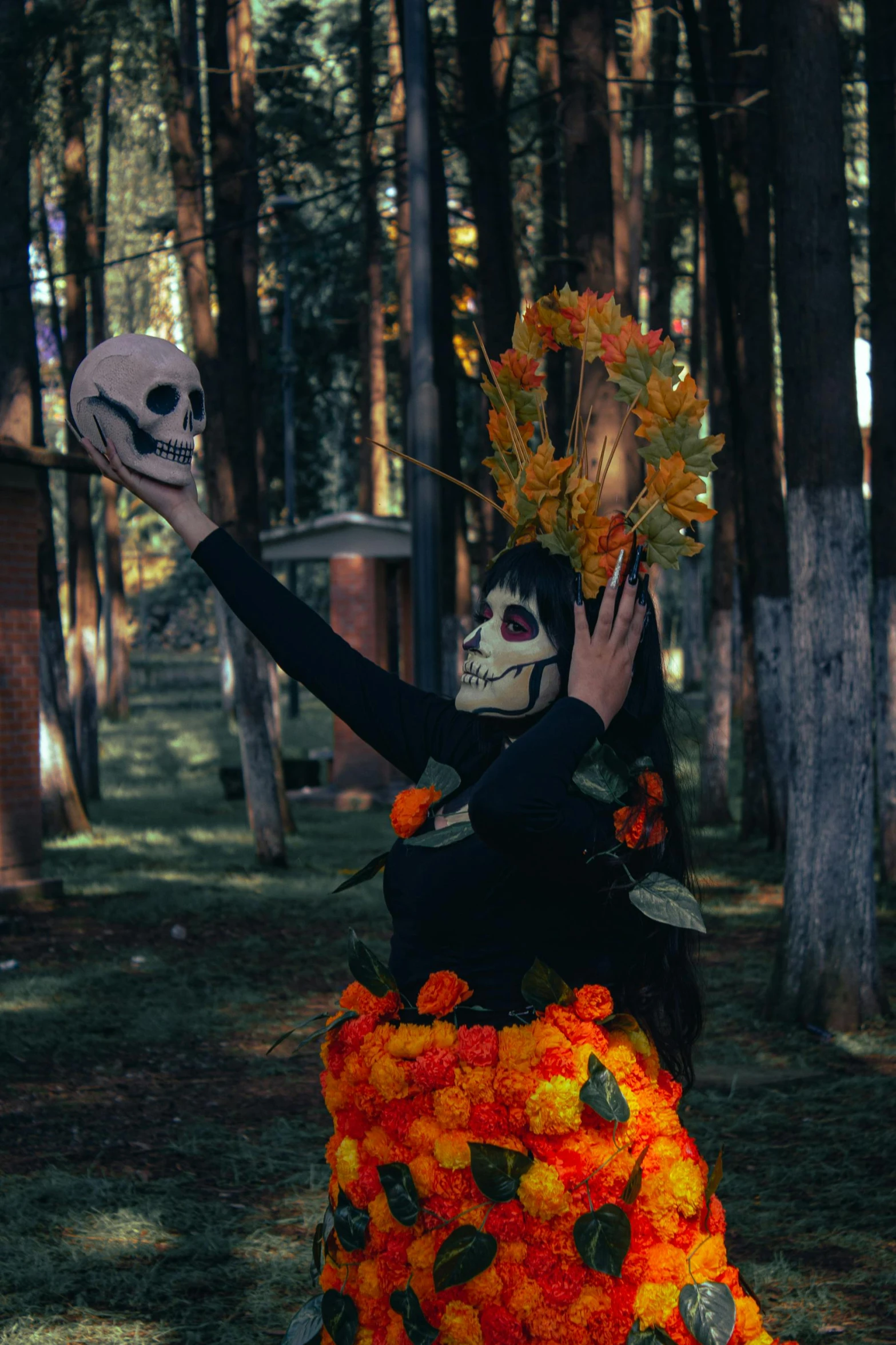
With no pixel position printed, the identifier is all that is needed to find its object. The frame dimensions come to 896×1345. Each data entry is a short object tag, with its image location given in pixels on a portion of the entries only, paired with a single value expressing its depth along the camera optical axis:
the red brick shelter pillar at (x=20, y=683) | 11.29
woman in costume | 2.45
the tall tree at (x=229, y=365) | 13.32
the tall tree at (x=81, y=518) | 17.80
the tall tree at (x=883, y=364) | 11.27
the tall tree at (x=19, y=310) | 13.15
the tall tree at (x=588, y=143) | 9.91
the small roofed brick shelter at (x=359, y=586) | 19.69
